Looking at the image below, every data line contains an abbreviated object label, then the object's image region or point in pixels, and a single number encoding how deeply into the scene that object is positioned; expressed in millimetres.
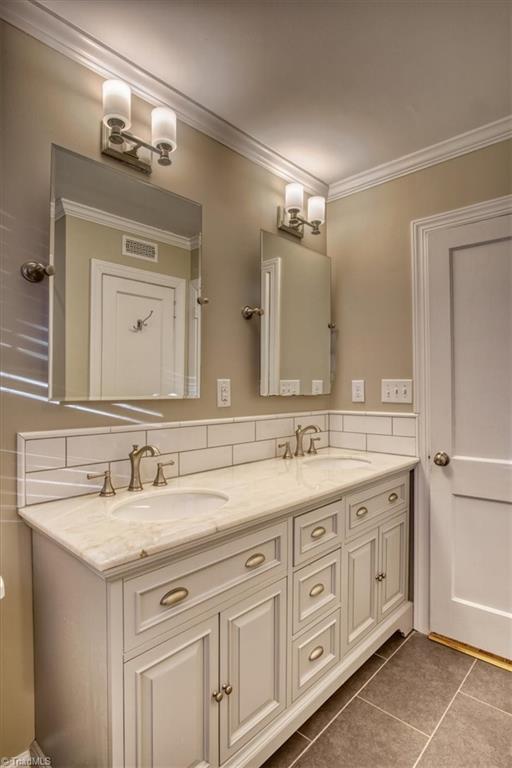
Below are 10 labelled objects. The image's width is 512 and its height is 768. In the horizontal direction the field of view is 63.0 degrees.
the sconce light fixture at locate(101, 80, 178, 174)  1409
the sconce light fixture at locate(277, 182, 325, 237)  2121
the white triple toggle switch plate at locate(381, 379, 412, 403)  2155
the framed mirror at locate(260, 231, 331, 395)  2072
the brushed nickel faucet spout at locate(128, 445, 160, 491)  1468
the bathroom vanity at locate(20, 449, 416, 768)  971
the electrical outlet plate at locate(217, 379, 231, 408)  1881
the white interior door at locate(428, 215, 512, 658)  1874
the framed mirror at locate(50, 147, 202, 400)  1371
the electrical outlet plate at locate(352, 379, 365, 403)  2337
